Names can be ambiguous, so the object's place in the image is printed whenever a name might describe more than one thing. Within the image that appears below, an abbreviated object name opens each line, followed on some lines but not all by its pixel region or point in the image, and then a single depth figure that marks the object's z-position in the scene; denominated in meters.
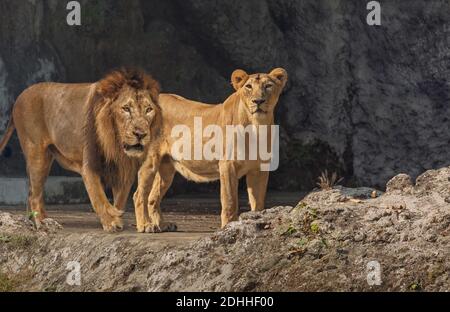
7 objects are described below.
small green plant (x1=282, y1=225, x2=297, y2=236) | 18.95
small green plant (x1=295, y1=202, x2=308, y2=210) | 19.43
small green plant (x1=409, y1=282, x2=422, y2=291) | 17.64
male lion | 21.41
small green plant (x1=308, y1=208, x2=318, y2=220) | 19.16
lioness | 21.59
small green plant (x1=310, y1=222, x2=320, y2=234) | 18.89
